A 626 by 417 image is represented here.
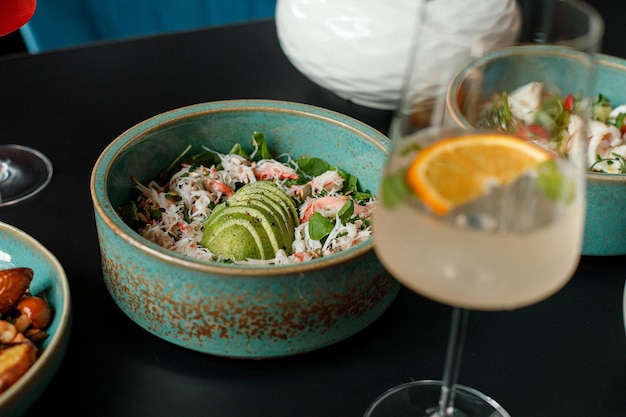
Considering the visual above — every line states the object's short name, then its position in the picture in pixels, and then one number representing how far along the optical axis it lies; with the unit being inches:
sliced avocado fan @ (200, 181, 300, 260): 37.9
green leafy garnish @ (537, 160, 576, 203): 24.7
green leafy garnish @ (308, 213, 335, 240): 38.9
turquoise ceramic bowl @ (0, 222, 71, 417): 29.7
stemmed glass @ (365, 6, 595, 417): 23.9
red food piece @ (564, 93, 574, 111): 27.4
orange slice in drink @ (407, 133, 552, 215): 24.6
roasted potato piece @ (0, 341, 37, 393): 30.1
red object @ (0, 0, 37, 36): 45.0
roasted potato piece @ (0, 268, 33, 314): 34.2
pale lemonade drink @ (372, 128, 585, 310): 23.7
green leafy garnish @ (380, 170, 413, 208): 24.8
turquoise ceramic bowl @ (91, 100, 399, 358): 32.9
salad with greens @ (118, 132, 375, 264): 38.2
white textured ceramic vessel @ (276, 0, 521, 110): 46.3
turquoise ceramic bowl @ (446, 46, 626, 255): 28.3
